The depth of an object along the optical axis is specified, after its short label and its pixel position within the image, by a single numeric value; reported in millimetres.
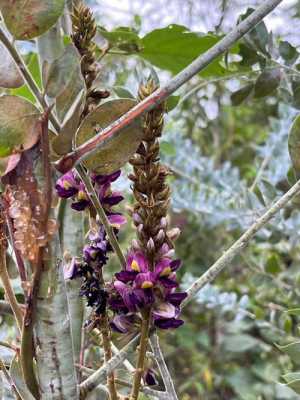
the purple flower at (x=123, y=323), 382
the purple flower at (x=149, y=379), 472
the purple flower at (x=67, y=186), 407
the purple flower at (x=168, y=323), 369
